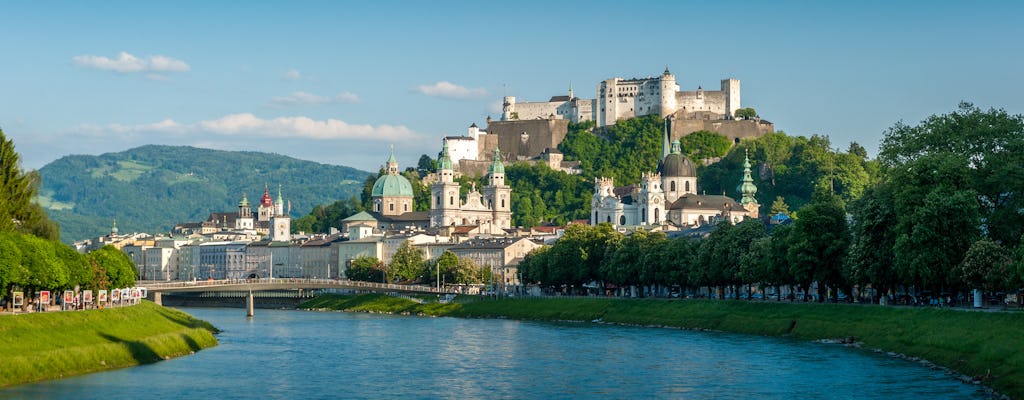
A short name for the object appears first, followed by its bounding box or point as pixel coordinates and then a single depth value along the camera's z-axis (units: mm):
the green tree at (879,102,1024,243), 75125
